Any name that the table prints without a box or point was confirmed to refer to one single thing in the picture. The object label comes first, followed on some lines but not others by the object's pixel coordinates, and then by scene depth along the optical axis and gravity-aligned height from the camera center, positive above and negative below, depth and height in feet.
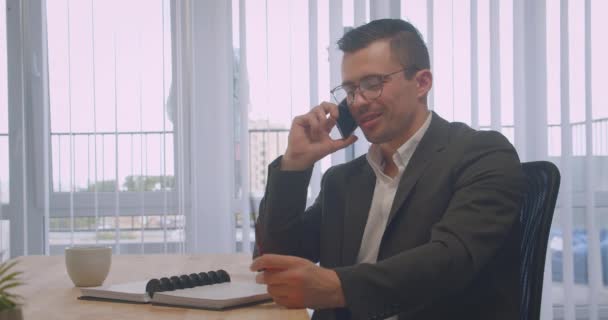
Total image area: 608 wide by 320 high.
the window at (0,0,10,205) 10.41 +0.66
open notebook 4.31 -0.88
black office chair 4.54 -0.53
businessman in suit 4.22 -0.43
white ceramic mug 5.07 -0.79
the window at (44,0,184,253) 10.28 +0.41
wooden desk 4.15 -0.95
